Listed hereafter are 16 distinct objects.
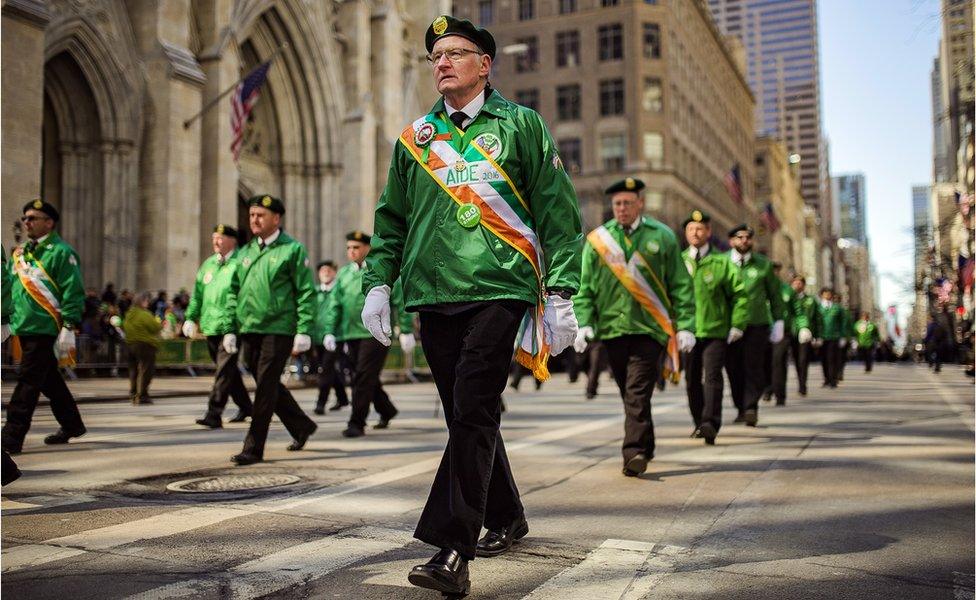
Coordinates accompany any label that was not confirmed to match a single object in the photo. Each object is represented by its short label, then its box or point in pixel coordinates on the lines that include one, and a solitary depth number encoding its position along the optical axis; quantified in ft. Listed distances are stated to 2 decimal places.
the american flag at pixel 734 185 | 166.09
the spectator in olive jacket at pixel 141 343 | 47.62
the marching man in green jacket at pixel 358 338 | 32.91
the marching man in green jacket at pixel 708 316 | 30.19
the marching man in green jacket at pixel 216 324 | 32.50
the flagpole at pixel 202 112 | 84.74
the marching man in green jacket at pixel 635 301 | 22.75
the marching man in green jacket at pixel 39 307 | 26.16
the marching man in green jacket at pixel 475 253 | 12.64
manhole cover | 19.82
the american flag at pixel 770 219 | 205.67
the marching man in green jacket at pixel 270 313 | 24.54
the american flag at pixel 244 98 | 84.28
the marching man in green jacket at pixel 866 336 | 107.45
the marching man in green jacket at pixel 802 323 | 55.61
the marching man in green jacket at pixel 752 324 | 35.94
